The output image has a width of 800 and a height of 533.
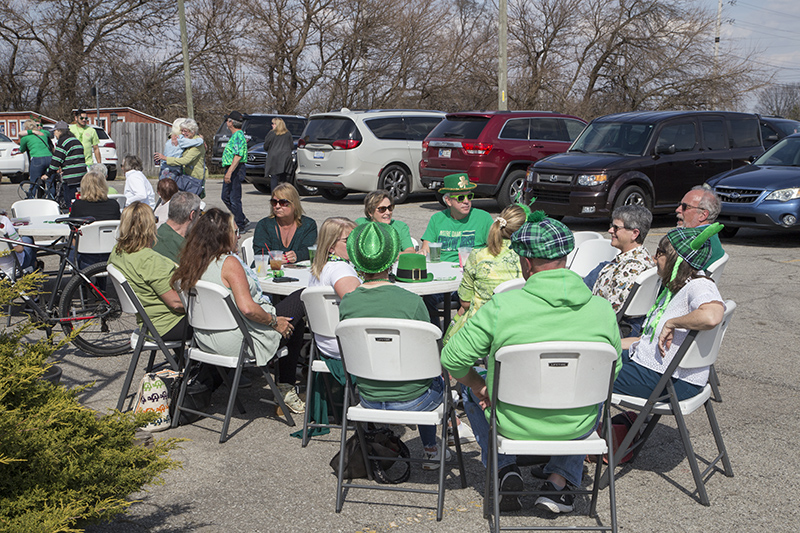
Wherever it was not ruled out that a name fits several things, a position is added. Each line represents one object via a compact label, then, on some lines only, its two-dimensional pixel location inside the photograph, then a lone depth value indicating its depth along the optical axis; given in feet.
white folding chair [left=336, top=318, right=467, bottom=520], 11.85
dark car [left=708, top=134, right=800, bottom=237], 35.81
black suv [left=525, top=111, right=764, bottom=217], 39.45
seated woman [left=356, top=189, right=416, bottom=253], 21.03
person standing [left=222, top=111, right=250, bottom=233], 38.88
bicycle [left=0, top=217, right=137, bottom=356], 21.44
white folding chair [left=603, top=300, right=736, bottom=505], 12.46
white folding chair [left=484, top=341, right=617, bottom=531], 10.41
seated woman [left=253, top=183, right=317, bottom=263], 21.16
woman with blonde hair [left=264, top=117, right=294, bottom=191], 43.75
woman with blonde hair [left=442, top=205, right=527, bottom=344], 16.35
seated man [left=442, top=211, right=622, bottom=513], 10.84
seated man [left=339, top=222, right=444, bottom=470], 12.63
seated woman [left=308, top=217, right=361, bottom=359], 15.38
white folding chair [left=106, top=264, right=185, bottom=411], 16.30
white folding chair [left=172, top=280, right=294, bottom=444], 15.19
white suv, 51.34
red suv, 46.91
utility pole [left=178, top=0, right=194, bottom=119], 79.97
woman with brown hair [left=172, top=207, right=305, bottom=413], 15.65
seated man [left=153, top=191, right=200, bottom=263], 19.95
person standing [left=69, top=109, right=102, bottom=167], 43.91
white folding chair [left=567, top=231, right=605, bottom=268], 22.66
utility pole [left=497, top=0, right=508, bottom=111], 65.98
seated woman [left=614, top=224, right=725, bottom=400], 12.61
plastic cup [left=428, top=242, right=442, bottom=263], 20.53
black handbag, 13.25
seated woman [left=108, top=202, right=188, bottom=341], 17.35
